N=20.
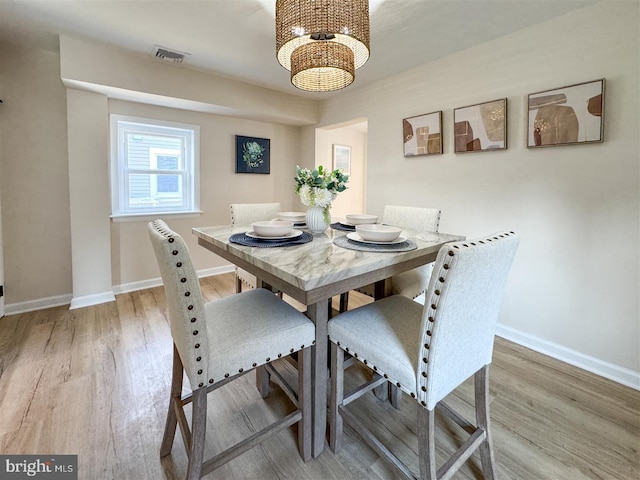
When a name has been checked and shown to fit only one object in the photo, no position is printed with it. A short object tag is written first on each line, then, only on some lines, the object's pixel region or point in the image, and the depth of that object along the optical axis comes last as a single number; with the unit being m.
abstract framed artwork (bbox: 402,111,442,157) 2.73
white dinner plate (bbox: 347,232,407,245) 1.43
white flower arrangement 1.70
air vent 2.57
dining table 1.04
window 3.13
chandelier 1.54
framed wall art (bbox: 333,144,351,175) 4.77
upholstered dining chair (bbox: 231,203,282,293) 2.49
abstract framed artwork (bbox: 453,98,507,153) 2.30
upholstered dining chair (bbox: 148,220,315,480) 0.97
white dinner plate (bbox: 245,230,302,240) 1.51
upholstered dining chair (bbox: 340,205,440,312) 1.94
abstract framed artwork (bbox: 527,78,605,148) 1.85
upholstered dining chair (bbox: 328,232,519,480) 0.90
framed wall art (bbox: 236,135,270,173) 3.88
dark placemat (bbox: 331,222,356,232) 1.98
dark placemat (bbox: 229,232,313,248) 1.40
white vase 1.80
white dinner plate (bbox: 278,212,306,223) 2.17
